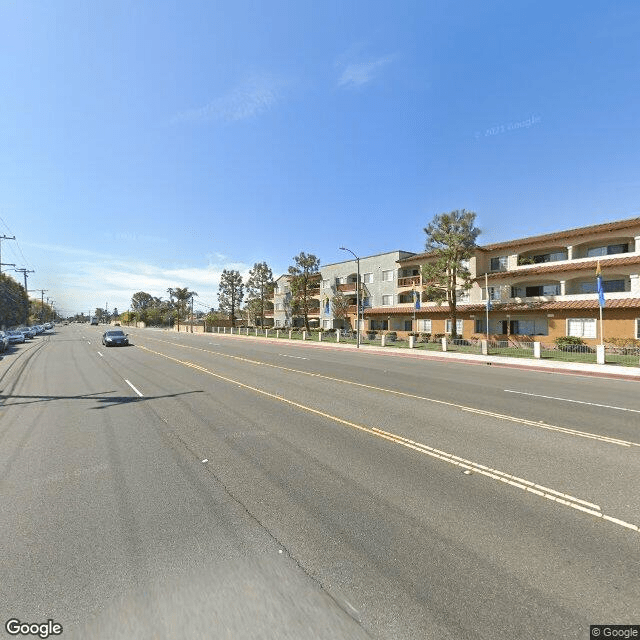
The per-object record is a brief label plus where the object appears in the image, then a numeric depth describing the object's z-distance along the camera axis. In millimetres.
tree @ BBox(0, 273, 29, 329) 70869
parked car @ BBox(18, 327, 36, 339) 48697
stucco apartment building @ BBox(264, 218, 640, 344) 28828
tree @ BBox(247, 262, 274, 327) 69156
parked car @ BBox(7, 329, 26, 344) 40844
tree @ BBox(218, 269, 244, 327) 74438
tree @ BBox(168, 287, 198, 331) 90750
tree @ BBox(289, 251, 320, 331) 54812
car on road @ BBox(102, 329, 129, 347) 30327
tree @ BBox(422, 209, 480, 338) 34406
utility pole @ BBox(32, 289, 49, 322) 120812
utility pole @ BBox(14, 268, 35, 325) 68788
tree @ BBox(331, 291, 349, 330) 52844
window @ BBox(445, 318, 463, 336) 38759
